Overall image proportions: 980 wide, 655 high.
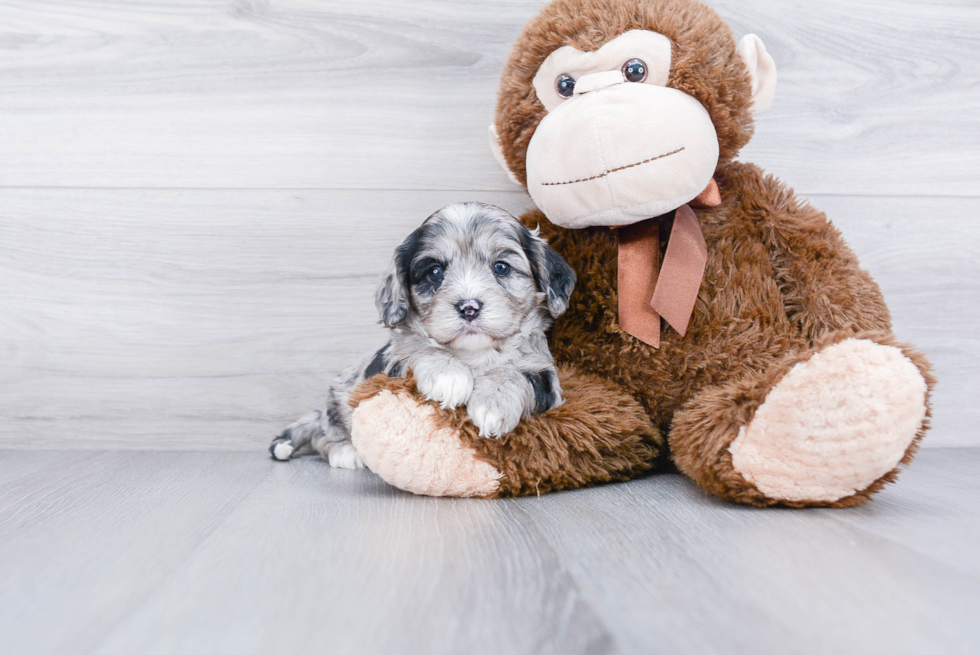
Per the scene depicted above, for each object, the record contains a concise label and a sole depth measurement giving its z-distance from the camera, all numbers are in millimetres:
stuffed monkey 607
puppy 645
